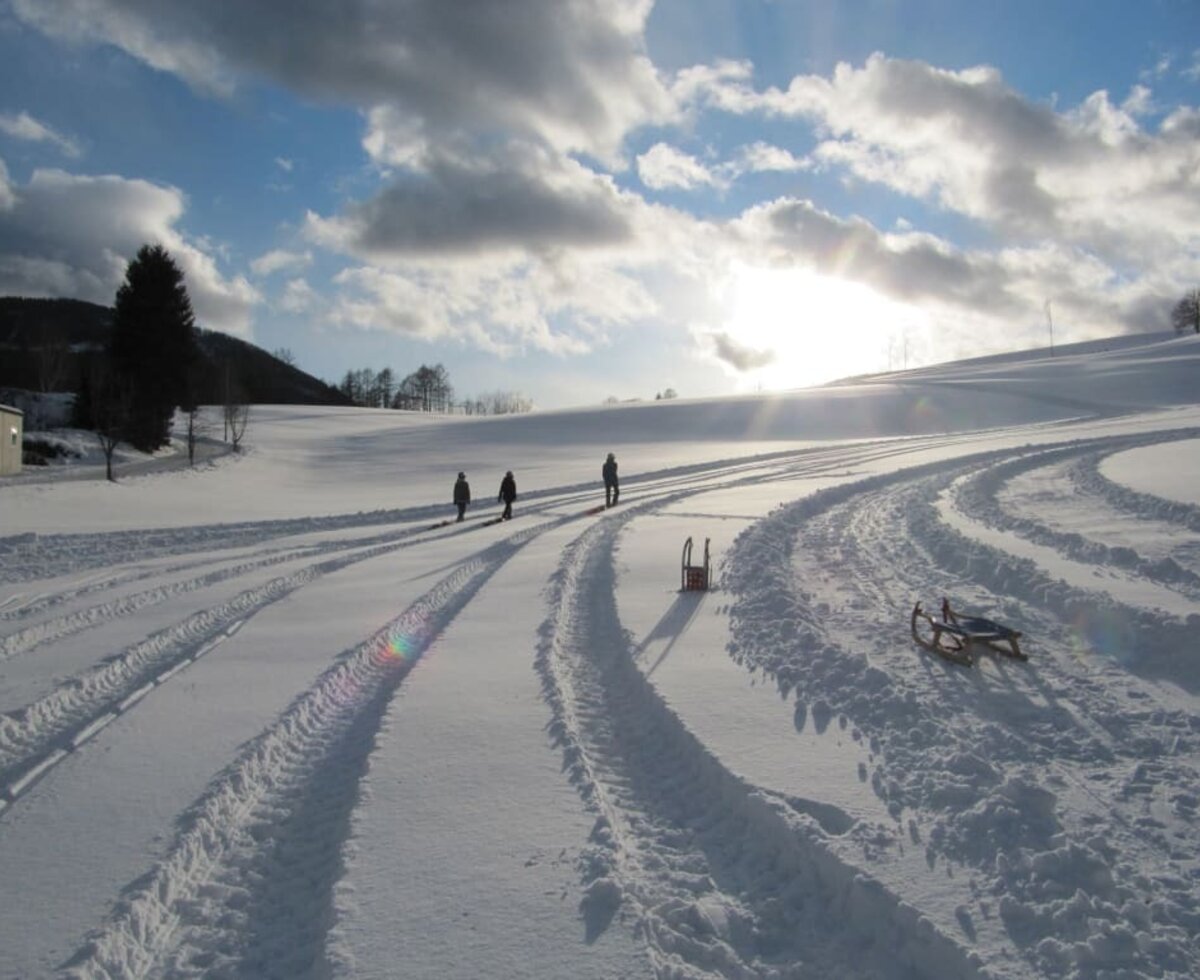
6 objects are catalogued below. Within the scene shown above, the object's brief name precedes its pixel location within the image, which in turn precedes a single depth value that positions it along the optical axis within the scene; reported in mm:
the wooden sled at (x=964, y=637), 7152
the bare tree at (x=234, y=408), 47619
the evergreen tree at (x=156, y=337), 43375
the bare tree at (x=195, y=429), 37594
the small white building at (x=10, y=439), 32469
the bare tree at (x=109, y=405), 35750
